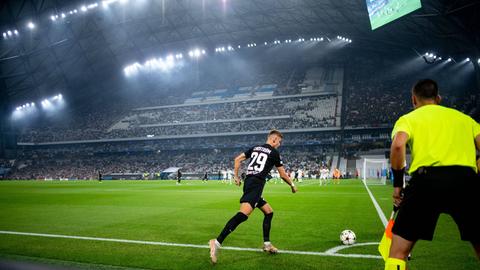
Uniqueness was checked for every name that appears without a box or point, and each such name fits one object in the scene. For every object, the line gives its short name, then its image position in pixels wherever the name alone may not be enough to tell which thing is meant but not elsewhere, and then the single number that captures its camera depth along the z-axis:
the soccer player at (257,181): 6.10
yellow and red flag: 4.00
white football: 7.26
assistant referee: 3.17
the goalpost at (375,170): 41.29
